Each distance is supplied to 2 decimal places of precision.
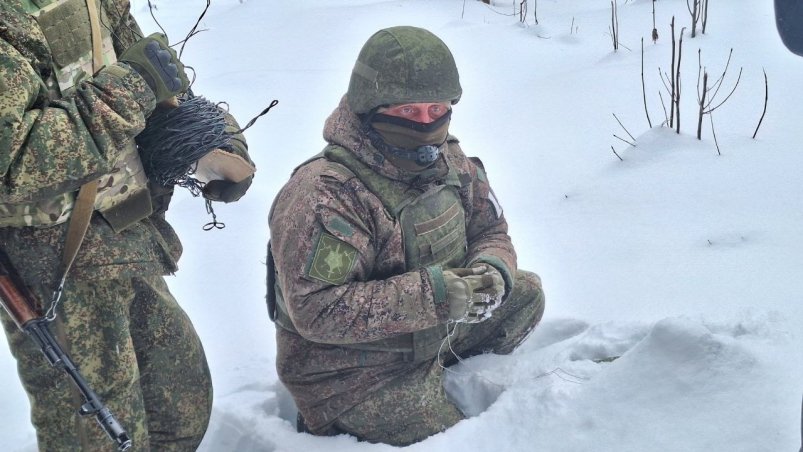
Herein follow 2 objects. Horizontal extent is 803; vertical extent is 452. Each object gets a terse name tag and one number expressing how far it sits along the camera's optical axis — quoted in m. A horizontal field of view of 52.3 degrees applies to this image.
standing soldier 1.67
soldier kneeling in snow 2.42
